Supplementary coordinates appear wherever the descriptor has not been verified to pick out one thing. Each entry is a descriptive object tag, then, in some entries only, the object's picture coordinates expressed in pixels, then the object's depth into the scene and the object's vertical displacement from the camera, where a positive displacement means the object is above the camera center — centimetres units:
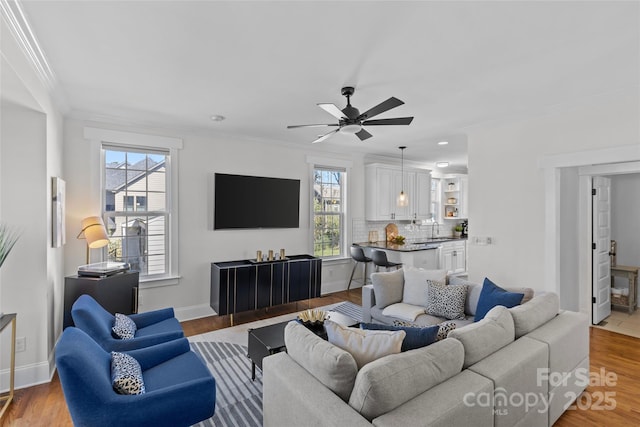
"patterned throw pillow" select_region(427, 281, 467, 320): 308 -85
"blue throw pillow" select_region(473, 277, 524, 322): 263 -71
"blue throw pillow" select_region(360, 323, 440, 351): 175 -68
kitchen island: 543 -68
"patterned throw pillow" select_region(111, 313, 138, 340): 248 -92
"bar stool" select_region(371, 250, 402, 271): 516 -75
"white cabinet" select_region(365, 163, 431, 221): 607 +45
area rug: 231 -146
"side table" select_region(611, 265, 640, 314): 441 -99
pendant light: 615 +29
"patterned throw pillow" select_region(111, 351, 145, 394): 174 -92
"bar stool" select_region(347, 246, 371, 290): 552 -72
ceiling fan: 280 +85
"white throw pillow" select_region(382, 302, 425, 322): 316 -100
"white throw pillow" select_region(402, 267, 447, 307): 343 -77
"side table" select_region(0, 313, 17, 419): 244 -111
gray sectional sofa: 135 -82
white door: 406 -44
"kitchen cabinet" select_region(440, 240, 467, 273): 661 -90
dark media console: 411 -97
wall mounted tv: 455 +18
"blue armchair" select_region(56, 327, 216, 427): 151 -95
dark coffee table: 251 -105
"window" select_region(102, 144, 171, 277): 395 +8
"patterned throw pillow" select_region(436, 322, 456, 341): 189 -71
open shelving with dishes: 776 +45
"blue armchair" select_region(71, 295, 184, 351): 218 -94
